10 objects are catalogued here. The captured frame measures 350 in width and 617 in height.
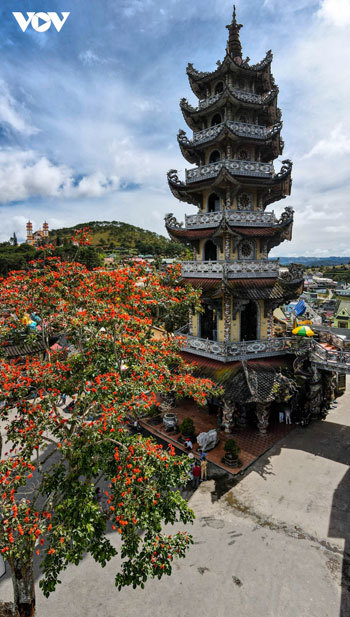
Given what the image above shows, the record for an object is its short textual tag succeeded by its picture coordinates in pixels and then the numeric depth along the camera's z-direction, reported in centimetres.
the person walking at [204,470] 1472
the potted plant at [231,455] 1562
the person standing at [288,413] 2005
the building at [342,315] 6283
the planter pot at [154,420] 2080
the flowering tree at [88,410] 698
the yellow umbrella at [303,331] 1847
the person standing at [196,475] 1441
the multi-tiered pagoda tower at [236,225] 1805
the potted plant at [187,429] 1811
